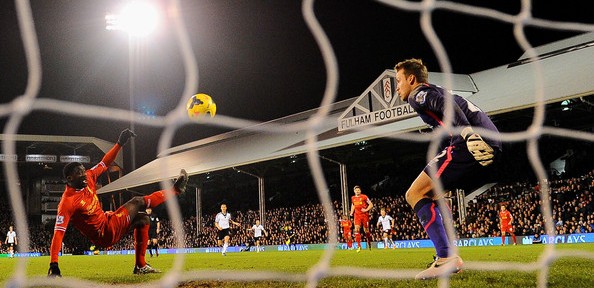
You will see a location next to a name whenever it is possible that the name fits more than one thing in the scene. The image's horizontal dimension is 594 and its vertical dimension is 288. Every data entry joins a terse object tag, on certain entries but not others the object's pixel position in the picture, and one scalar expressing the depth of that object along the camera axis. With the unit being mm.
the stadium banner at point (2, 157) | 41844
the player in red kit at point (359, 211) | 15883
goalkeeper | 4473
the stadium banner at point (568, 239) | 15414
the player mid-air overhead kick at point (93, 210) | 6473
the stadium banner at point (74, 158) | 43562
